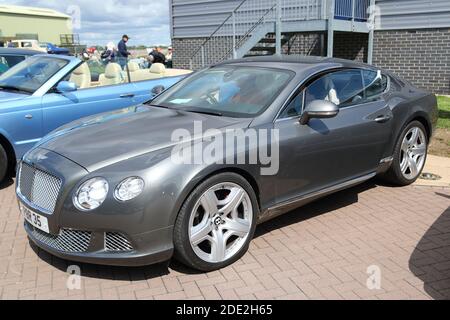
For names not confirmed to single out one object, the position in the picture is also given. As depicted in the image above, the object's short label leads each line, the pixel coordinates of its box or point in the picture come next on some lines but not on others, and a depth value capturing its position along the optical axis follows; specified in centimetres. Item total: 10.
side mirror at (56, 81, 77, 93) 599
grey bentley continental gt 324
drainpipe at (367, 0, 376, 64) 1289
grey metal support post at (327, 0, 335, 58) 1135
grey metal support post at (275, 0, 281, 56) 1190
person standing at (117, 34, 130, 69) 1639
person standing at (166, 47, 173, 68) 1931
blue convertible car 562
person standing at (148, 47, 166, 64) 1728
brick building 1188
